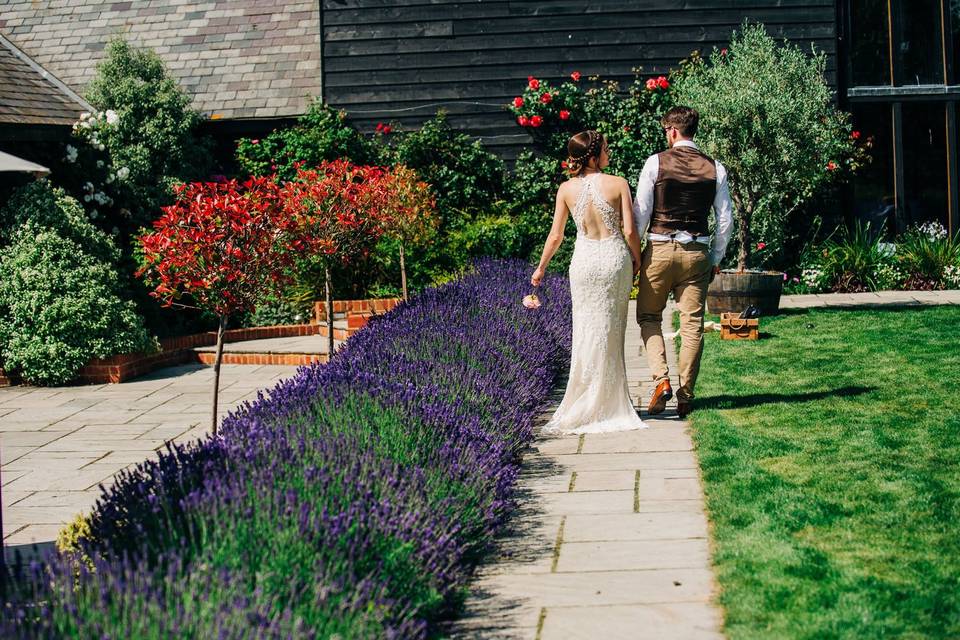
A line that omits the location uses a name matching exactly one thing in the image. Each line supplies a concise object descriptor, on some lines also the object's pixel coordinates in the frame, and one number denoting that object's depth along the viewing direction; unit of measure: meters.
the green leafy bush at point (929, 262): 13.95
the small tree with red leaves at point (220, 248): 6.71
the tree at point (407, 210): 10.73
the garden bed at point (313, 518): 3.01
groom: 6.90
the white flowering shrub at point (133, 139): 12.76
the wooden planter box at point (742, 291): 11.34
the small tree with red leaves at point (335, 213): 9.20
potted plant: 11.38
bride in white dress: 6.91
